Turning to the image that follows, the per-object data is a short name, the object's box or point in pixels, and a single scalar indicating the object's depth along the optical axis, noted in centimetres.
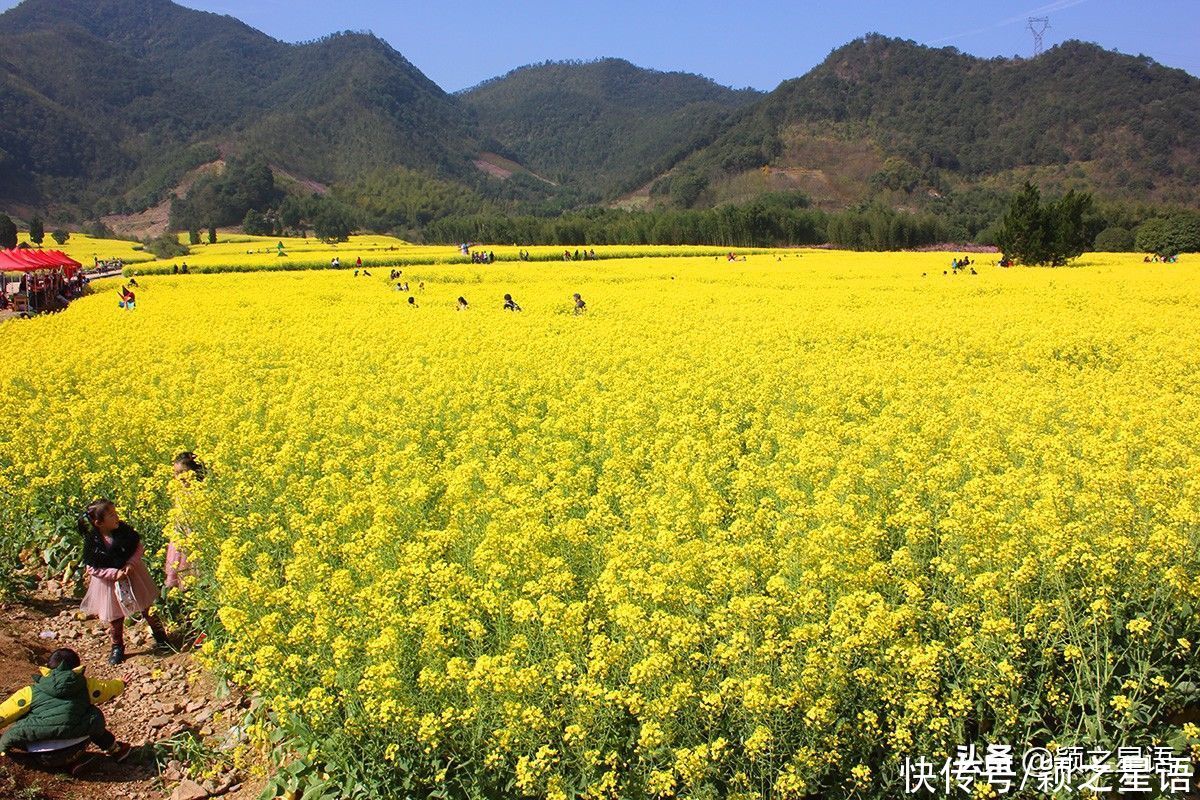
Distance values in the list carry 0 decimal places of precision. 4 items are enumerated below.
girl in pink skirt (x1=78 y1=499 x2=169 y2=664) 727
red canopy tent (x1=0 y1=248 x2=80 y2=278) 2845
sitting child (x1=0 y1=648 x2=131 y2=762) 561
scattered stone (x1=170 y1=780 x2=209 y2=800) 559
